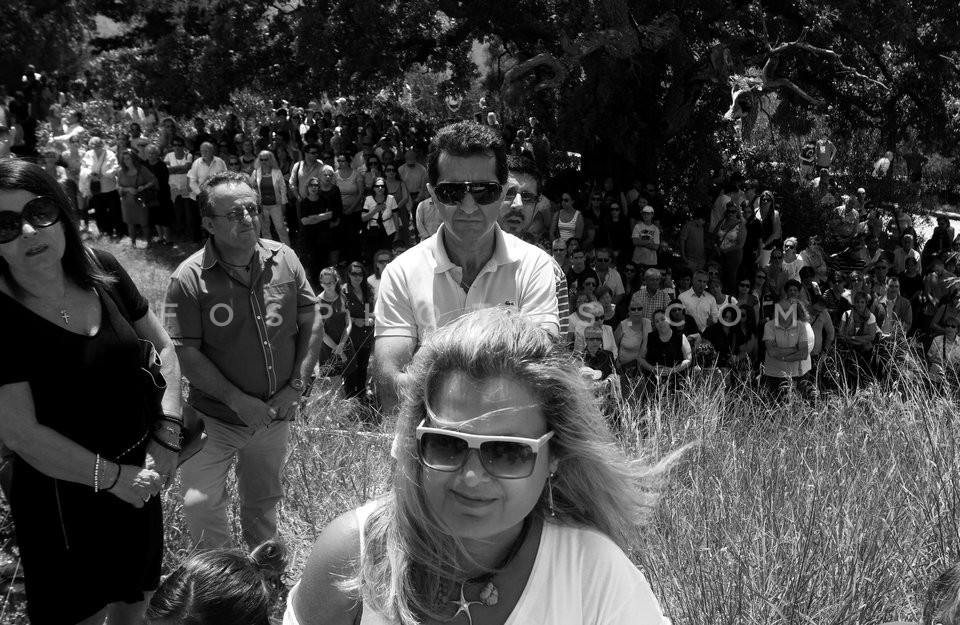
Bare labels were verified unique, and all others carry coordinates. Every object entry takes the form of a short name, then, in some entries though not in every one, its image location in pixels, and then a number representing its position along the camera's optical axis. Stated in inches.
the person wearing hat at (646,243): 445.1
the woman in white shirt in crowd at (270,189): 461.1
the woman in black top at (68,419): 96.1
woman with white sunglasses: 59.1
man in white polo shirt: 102.0
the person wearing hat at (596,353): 297.4
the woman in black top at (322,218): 440.1
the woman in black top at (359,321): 319.9
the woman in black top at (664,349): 323.0
